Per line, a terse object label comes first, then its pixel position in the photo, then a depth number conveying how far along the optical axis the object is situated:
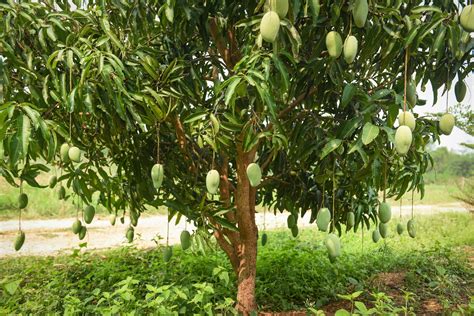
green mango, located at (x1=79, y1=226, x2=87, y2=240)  2.01
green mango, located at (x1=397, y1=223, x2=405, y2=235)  2.07
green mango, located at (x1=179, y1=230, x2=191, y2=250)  1.67
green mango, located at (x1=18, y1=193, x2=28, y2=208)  1.75
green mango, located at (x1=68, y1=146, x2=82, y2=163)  1.38
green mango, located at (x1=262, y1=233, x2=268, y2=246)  2.33
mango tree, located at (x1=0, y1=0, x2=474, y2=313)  1.27
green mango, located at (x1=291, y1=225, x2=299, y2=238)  2.11
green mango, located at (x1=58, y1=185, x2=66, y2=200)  1.94
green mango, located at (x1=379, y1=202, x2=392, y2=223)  1.49
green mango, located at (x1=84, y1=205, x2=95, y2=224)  1.79
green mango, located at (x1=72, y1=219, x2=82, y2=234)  1.98
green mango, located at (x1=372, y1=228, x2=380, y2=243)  2.04
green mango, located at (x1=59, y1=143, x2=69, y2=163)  1.42
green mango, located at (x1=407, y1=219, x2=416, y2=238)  1.85
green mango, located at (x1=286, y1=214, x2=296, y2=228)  2.07
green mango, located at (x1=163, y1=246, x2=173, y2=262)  1.96
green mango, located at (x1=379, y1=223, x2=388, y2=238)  1.70
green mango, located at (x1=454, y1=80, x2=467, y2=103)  1.42
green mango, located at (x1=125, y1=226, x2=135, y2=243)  2.12
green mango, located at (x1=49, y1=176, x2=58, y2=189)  1.83
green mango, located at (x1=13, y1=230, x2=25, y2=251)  1.80
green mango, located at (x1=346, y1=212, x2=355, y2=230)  1.84
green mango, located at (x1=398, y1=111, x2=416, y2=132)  1.19
